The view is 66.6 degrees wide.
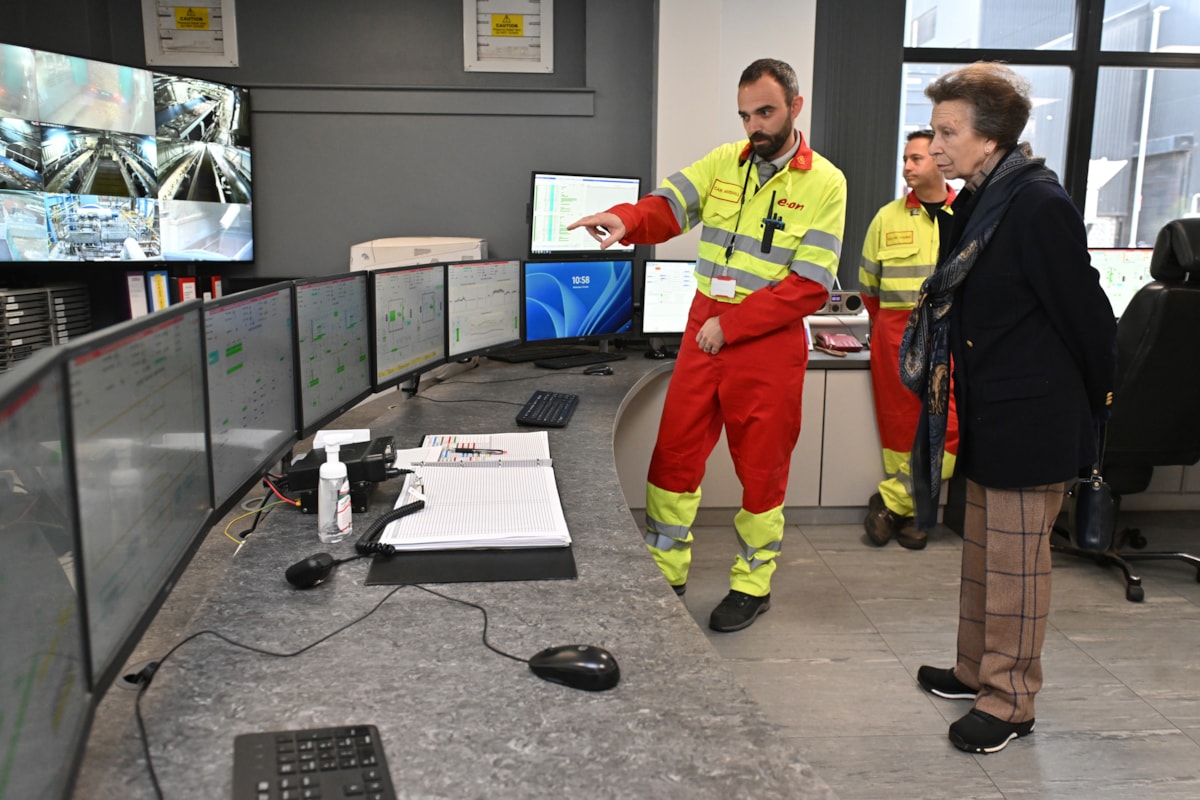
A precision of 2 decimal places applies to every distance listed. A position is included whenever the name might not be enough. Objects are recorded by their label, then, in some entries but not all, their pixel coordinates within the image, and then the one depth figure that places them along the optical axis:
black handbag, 2.18
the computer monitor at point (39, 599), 0.65
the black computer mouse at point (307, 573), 1.29
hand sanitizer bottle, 1.47
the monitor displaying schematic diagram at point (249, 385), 1.39
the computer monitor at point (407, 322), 2.33
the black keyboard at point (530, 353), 3.36
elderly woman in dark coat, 1.82
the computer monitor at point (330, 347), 1.87
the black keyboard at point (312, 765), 0.82
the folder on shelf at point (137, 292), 3.49
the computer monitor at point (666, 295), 3.52
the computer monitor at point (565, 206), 3.44
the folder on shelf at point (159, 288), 3.52
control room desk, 0.86
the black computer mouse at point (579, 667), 1.02
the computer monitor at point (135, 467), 0.85
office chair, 2.74
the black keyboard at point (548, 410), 2.33
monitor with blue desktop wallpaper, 3.27
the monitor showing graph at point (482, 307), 2.83
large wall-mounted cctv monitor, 3.02
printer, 3.17
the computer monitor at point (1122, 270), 3.73
